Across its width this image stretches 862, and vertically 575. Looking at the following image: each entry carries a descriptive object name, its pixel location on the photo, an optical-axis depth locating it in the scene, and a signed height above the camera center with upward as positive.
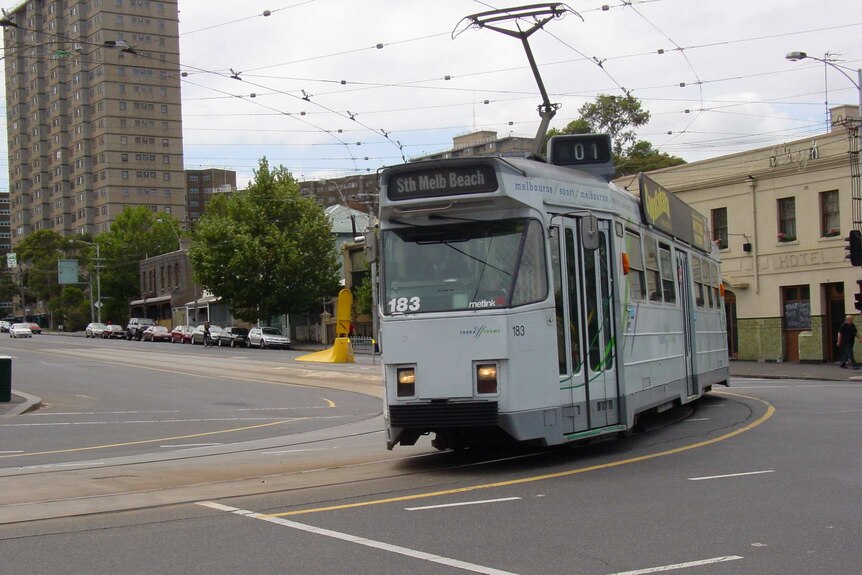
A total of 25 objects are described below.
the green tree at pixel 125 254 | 109.75 +7.72
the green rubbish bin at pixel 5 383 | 24.56 -1.25
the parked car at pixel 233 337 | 66.89 -0.96
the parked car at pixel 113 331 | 87.46 -0.40
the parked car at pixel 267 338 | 63.91 -1.04
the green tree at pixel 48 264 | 120.56 +7.70
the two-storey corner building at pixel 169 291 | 94.72 +3.22
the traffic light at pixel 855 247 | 30.22 +1.54
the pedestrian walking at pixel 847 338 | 33.41 -1.24
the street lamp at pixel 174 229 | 92.28 +10.32
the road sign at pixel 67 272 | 101.50 +5.57
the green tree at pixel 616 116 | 62.88 +11.87
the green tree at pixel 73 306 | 116.31 +2.54
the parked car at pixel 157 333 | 79.06 -0.62
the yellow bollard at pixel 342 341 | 43.44 -0.97
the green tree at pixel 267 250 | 66.44 +4.61
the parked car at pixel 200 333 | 69.38 -0.68
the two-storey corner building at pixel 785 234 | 37.03 +2.60
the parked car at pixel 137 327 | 83.81 -0.08
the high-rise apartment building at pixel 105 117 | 131.88 +28.17
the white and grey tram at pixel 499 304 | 10.92 +0.10
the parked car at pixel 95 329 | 87.38 -0.15
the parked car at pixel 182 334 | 74.62 -0.71
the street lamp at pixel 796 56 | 30.54 +7.28
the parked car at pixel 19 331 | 82.81 -0.08
